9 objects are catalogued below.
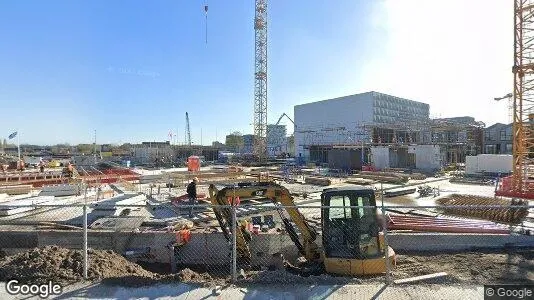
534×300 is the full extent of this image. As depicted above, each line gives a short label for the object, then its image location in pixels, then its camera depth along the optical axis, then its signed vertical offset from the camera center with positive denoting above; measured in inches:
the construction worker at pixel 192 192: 613.1 -65.7
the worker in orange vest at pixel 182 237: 419.8 -95.8
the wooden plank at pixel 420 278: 261.6 -90.8
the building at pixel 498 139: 2078.0 +78.5
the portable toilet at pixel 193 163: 1042.1 -28.0
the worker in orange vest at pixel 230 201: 322.7 -42.4
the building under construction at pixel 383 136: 1539.1 +92.3
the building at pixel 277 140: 3595.2 +147.8
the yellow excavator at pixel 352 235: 285.9 -65.2
